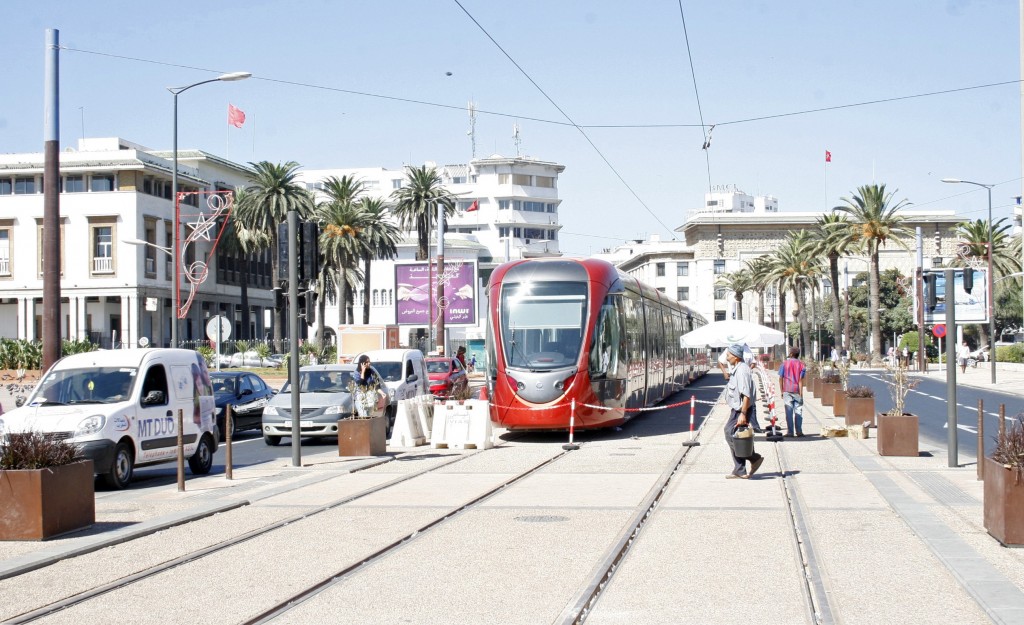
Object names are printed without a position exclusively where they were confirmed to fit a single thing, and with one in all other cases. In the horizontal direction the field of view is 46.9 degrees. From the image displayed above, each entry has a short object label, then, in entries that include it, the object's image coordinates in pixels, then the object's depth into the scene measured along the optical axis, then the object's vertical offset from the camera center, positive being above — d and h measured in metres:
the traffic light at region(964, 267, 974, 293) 25.86 +1.27
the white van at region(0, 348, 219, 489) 15.73 -0.86
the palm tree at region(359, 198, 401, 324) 75.62 +7.23
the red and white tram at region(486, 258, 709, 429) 22.48 -0.03
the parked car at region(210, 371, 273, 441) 26.88 -1.13
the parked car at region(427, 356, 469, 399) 37.88 -0.99
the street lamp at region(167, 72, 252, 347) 27.50 +4.78
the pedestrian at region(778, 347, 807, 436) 22.88 -0.98
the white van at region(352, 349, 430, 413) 28.91 -0.61
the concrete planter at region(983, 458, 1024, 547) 9.75 -1.41
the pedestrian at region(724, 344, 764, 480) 15.73 -0.86
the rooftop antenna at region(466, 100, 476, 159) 138.12 +25.16
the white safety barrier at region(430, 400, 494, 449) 22.06 -1.56
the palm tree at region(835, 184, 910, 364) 67.50 +6.82
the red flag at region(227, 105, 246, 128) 78.88 +15.51
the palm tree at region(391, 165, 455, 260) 75.94 +9.30
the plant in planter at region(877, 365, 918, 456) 18.61 -1.51
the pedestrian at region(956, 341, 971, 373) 69.69 -1.09
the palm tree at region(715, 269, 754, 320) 107.44 +5.47
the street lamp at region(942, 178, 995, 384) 48.28 +1.75
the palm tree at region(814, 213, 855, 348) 70.44 +5.90
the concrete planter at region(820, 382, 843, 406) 35.50 -1.65
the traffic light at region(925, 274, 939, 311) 17.46 +0.72
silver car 23.69 -1.36
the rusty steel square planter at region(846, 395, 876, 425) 23.98 -1.47
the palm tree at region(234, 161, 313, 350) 68.75 +8.68
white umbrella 34.06 +0.16
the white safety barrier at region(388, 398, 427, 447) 22.41 -1.58
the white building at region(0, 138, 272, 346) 69.12 +6.44
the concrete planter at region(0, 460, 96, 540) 10.84 -1.43
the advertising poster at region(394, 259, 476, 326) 56.12 +2.52
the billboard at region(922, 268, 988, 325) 17.27 +0.71
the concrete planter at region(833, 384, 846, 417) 29.13 -1.61
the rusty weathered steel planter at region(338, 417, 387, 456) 20.02 -1.56
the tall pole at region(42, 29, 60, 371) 19.59 +2.45
